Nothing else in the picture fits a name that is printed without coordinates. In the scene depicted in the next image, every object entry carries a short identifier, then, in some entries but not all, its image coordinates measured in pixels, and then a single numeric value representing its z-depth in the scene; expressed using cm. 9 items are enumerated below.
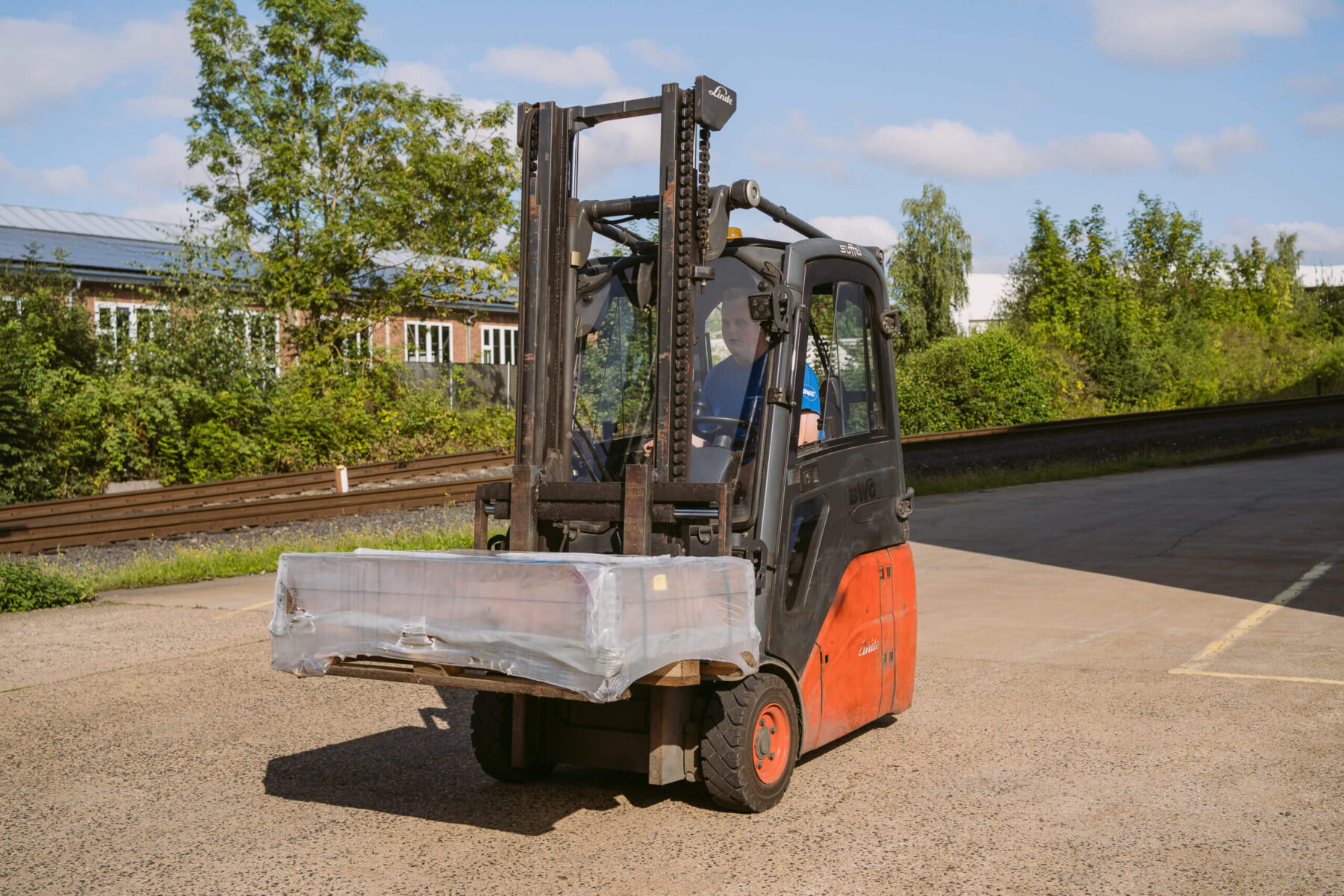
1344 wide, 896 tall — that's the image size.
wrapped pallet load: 428
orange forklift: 516
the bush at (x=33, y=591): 1138
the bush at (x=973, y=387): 3469
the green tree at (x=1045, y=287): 4747
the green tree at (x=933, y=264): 4716
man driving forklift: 539
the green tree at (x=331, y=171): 2669
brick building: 2638
